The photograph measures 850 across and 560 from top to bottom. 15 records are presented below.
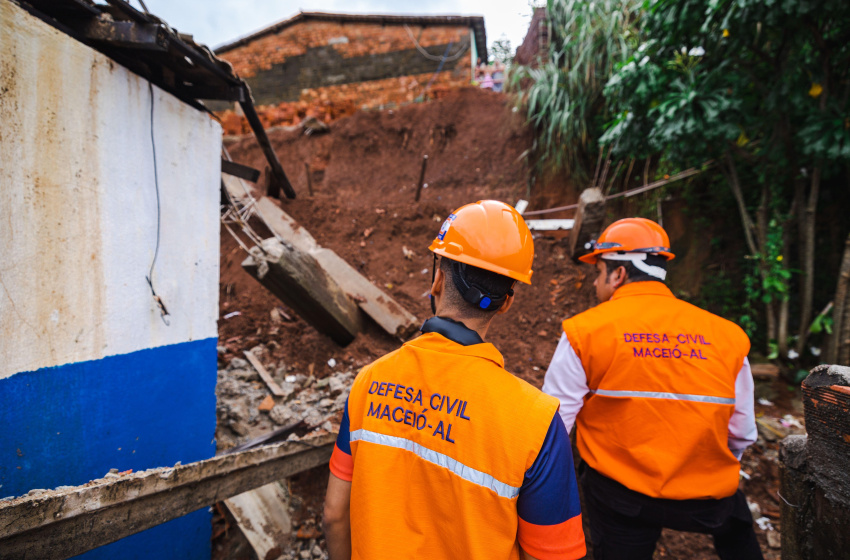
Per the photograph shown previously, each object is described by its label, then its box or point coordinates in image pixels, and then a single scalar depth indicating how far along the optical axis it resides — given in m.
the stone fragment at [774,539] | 2.98
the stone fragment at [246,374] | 4.16
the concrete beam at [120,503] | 1.29
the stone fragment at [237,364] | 4.33
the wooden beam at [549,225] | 5.96
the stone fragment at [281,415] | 3.59
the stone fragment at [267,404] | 3.73
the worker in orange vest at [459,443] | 1.07
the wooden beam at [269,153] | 3.59
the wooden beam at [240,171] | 3.81
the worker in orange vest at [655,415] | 1.86
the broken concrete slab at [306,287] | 3.17
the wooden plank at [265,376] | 3.91
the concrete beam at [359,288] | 4.24
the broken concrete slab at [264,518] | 2.89
